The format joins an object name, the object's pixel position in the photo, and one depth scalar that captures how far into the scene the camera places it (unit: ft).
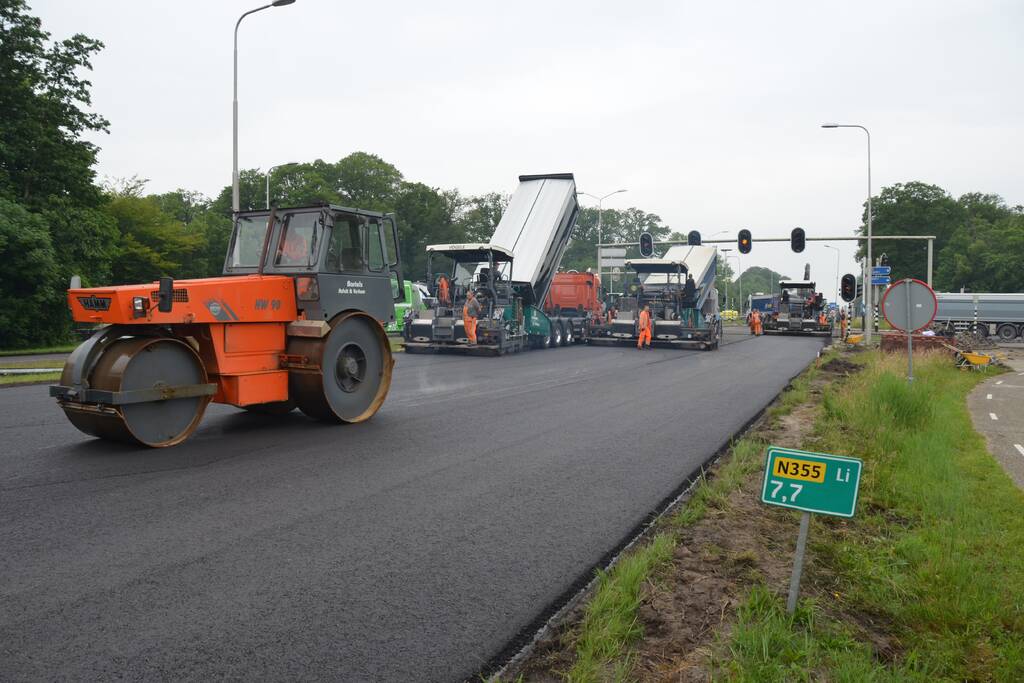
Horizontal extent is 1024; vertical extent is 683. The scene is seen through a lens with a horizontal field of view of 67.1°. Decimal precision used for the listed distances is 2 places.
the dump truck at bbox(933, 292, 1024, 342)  123.13
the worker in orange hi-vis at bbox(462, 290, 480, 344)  67.87
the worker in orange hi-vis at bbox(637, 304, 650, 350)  84.38
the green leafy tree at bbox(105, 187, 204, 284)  112.16
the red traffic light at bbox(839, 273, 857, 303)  79.05
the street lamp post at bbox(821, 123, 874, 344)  89.95
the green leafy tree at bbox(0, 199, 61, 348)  71.61
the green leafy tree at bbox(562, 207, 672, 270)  335.06
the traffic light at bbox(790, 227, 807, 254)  100.68
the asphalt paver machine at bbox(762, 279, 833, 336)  127.95
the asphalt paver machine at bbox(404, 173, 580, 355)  69.15
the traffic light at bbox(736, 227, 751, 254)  104.42
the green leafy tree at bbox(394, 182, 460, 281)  213.25
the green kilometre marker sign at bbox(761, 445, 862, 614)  11.68
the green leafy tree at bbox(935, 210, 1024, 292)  188.65
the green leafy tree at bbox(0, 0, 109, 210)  80.33
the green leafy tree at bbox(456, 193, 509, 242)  227.20
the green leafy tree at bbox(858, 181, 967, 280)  236.22
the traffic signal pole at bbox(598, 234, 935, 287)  97.07
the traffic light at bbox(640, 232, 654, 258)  98.94
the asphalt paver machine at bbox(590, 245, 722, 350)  84.28
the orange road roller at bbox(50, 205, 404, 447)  22.97
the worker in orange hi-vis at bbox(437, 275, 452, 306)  70.58
